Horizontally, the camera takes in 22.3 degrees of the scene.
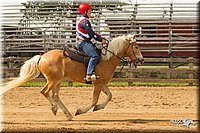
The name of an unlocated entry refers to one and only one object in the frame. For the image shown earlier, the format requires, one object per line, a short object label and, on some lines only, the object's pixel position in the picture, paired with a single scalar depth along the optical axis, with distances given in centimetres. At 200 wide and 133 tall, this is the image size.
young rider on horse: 1093
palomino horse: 1099
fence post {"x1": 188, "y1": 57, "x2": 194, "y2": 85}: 2002
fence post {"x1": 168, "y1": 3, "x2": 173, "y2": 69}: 2352
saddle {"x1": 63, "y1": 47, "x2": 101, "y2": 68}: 1120
